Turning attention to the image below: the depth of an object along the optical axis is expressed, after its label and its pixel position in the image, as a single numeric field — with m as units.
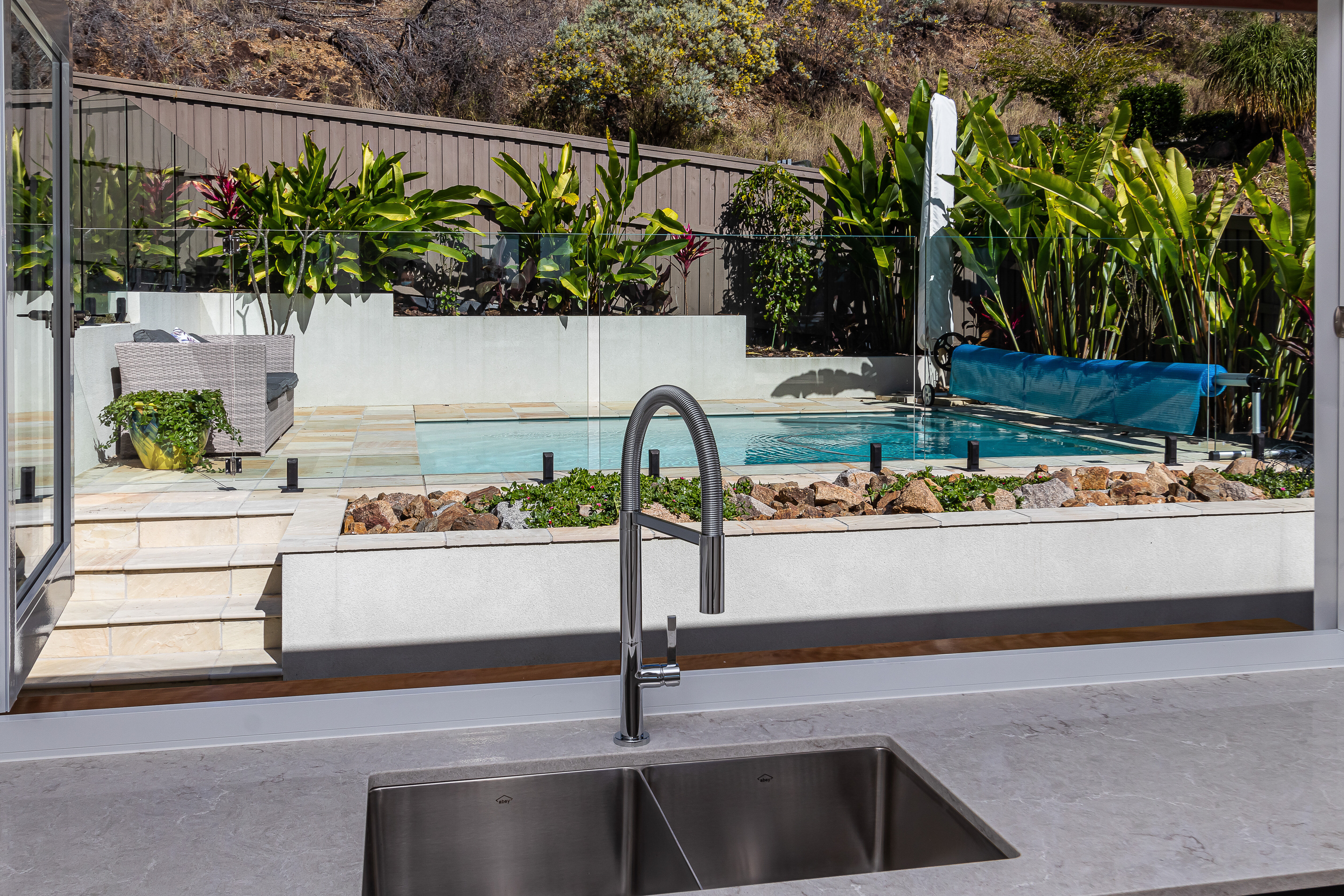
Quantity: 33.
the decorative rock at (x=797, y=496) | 4.39
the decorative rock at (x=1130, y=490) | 4.58
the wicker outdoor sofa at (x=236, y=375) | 4.04
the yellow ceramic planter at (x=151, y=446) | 4.20
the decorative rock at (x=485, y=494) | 4.15
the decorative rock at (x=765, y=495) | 4.45
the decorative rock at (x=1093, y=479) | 4.87
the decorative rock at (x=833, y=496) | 4.25
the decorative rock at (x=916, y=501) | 4.01
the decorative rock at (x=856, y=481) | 4.61
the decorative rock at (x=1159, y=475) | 4.80
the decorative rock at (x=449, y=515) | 3.79
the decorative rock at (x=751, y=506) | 3.97
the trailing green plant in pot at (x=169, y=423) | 4.18
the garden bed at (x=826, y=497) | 3.84
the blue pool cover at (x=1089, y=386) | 5.01
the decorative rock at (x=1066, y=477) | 4.89
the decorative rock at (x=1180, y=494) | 4.63
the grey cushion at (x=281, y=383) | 4.05
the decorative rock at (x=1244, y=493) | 4.34
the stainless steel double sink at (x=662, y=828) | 1.17
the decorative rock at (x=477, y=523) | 3.75
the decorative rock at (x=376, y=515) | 3.91
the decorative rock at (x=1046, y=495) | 4.41
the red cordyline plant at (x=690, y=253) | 4.76
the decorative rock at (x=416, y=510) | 4.04
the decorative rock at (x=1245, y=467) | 4.67
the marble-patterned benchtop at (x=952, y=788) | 0.95
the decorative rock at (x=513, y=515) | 3.85
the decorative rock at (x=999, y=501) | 4.21
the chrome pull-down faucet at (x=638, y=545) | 1.09
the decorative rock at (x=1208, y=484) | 4.47
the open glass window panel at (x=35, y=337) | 1.38
